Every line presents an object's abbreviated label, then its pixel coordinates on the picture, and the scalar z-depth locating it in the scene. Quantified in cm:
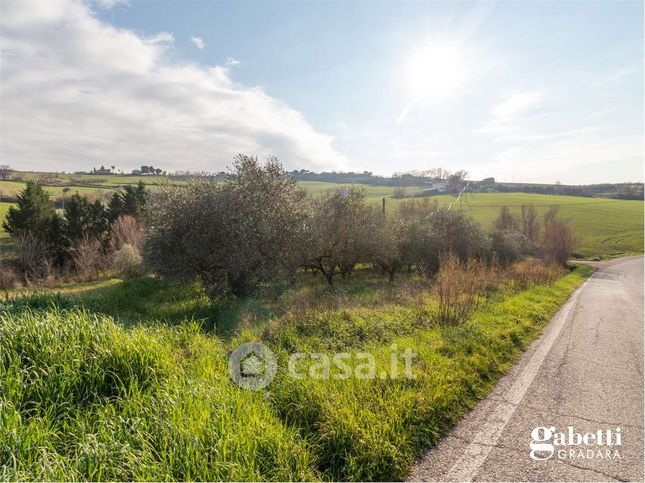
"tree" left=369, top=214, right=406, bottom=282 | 2011
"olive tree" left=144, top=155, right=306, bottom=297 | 1177
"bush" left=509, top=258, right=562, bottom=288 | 1488
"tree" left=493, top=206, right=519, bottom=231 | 4719
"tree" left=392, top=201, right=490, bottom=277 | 2391
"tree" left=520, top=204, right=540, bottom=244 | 4594
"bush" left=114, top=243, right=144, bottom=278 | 2322
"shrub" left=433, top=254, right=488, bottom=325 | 797
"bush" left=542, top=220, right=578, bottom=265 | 3616
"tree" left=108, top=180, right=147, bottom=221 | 3531
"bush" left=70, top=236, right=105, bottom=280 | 2534
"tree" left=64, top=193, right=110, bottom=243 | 3022
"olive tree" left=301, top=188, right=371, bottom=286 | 1850
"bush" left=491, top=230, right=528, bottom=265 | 3117
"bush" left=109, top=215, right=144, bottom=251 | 2854
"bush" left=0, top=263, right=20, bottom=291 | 2009
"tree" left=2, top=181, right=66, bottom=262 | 2855
